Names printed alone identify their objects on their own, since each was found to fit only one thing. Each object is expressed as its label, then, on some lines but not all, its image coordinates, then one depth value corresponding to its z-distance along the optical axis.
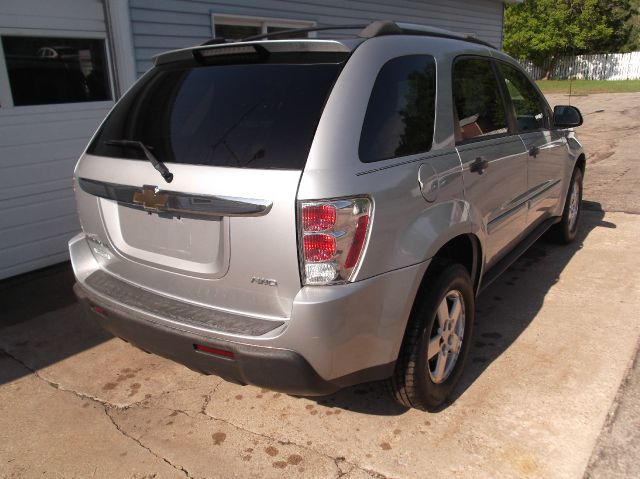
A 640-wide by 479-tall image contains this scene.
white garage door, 4.81
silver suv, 2.09
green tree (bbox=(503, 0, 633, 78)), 36.81
